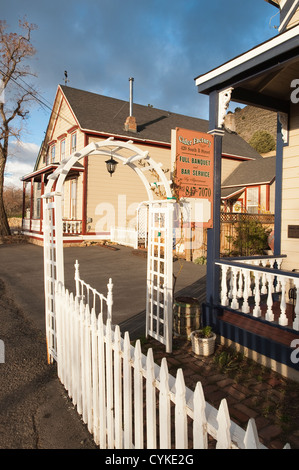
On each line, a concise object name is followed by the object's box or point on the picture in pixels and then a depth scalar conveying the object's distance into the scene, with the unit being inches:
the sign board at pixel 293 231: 247.9
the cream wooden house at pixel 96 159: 749.3
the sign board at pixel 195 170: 190.4
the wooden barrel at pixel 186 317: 206.8
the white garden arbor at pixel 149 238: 164.6
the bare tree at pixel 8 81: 818.8
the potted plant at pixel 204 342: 179.2
